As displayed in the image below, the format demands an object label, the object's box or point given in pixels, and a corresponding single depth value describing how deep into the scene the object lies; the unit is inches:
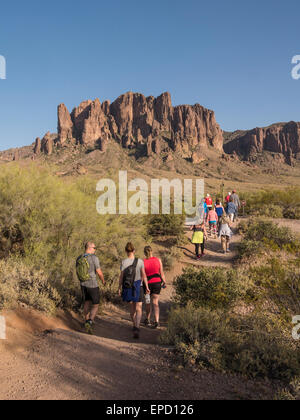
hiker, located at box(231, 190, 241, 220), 588.7
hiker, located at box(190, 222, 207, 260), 414.0
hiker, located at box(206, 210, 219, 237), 505.7
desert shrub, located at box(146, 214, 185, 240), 541.3
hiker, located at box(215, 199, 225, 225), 531.2
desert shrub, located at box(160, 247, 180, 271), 409.8
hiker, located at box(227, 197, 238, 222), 580.1
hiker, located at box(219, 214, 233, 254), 435.5
